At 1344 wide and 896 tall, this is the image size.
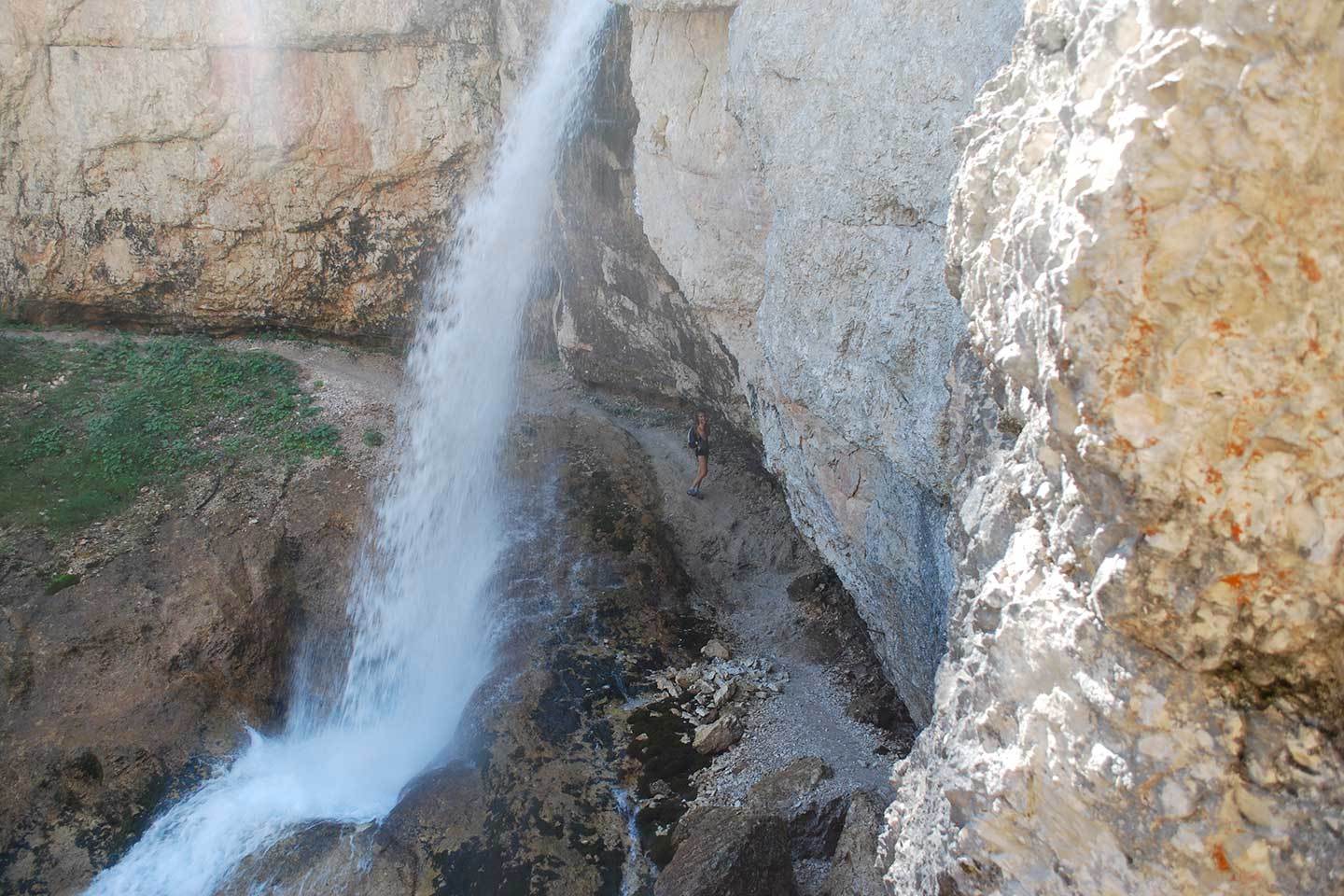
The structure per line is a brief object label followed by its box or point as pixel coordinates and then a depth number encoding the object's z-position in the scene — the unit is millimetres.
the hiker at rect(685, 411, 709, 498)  12406
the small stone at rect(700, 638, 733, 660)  10281
